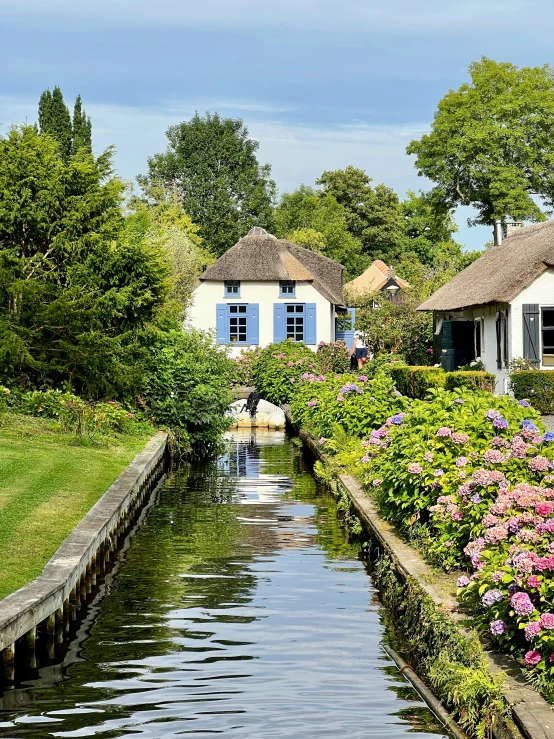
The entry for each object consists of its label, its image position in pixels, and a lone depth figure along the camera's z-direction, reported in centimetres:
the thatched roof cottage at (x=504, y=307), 3578
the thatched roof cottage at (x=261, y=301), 5684
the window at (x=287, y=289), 5709
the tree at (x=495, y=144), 6353
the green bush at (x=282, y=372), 4219
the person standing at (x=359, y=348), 5572
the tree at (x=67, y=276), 2681
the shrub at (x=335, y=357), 4808
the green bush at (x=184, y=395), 2817
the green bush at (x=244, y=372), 4700
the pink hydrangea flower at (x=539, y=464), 1097
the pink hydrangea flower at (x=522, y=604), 796
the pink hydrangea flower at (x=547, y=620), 777
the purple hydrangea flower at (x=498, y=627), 834
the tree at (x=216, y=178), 8800
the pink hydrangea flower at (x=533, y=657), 793
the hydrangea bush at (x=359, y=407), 2278
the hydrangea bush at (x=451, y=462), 1119
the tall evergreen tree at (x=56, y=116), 4412
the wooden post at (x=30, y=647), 1001
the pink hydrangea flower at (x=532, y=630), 784
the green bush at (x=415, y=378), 3522
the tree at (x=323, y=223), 9150
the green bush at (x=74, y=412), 2483
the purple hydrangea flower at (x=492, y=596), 834
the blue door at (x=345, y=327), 6425
